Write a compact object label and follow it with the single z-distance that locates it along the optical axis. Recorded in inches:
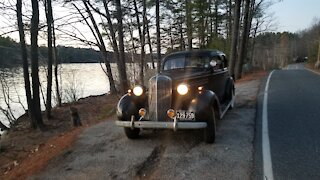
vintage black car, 173.8
